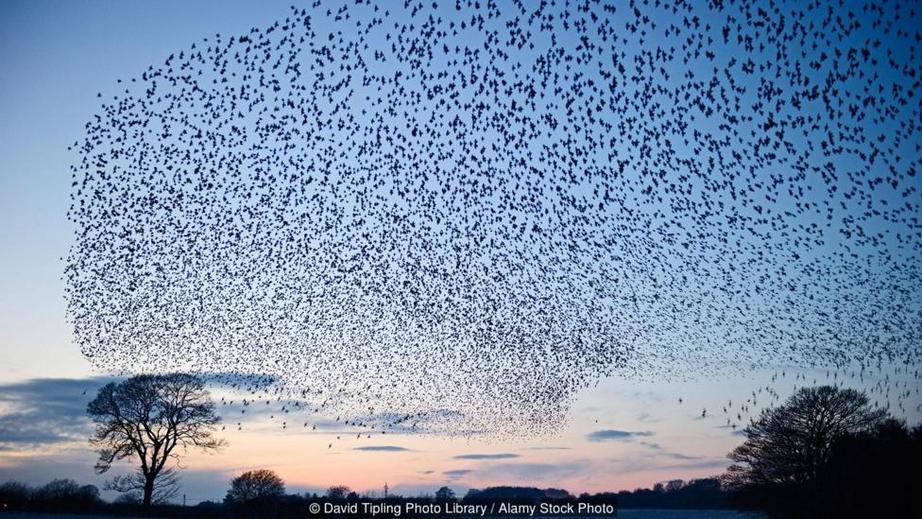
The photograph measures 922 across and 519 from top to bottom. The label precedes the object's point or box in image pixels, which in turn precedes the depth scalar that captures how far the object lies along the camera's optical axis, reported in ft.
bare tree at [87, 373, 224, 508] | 130.93
